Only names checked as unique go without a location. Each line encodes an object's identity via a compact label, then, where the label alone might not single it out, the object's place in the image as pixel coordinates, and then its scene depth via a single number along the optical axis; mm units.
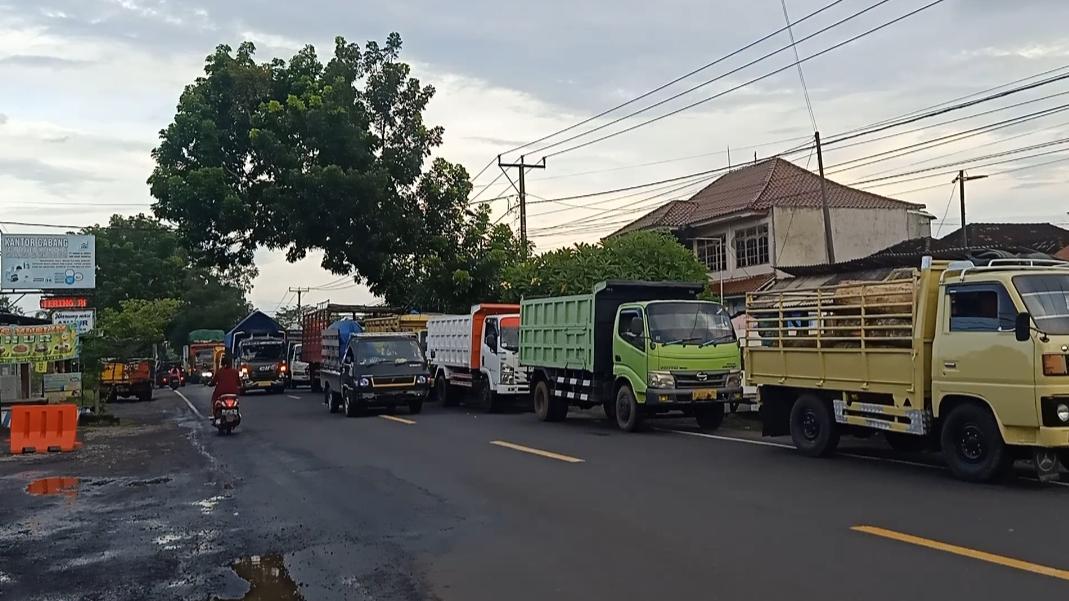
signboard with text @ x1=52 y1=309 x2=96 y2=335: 29016
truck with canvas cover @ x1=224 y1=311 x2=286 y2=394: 38406
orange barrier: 17609
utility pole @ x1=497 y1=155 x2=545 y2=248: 36375
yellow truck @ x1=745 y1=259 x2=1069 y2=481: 9781
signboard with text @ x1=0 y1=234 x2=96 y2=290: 32438
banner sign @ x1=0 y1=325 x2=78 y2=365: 21777
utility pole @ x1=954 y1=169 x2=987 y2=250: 35625
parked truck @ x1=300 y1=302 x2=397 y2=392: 35938
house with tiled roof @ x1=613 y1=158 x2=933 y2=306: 38938
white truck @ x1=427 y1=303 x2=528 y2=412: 23578
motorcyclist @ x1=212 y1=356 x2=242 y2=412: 19516
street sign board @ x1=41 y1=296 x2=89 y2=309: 30953
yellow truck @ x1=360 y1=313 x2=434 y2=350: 32281
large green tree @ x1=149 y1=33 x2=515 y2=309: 31688
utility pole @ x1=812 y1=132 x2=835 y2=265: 29386
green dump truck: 16594
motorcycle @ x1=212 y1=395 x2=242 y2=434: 19234
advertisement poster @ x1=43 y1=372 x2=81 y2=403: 23734
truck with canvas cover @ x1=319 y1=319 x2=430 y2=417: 22922
